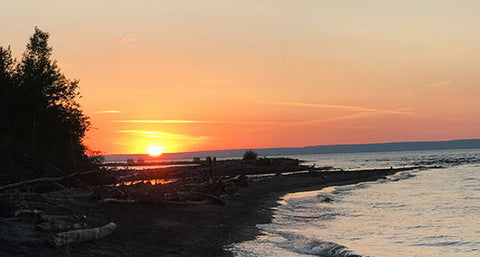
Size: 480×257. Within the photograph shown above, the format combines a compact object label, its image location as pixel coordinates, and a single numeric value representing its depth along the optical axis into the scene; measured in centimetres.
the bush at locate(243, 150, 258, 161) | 11978
